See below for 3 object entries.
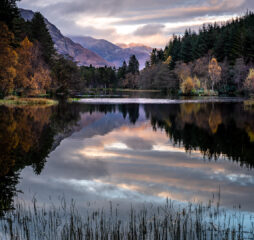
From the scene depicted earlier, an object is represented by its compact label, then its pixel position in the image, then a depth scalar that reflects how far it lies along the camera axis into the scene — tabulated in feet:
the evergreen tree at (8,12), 159.74
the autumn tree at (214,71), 331.30
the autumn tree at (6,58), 160.97
